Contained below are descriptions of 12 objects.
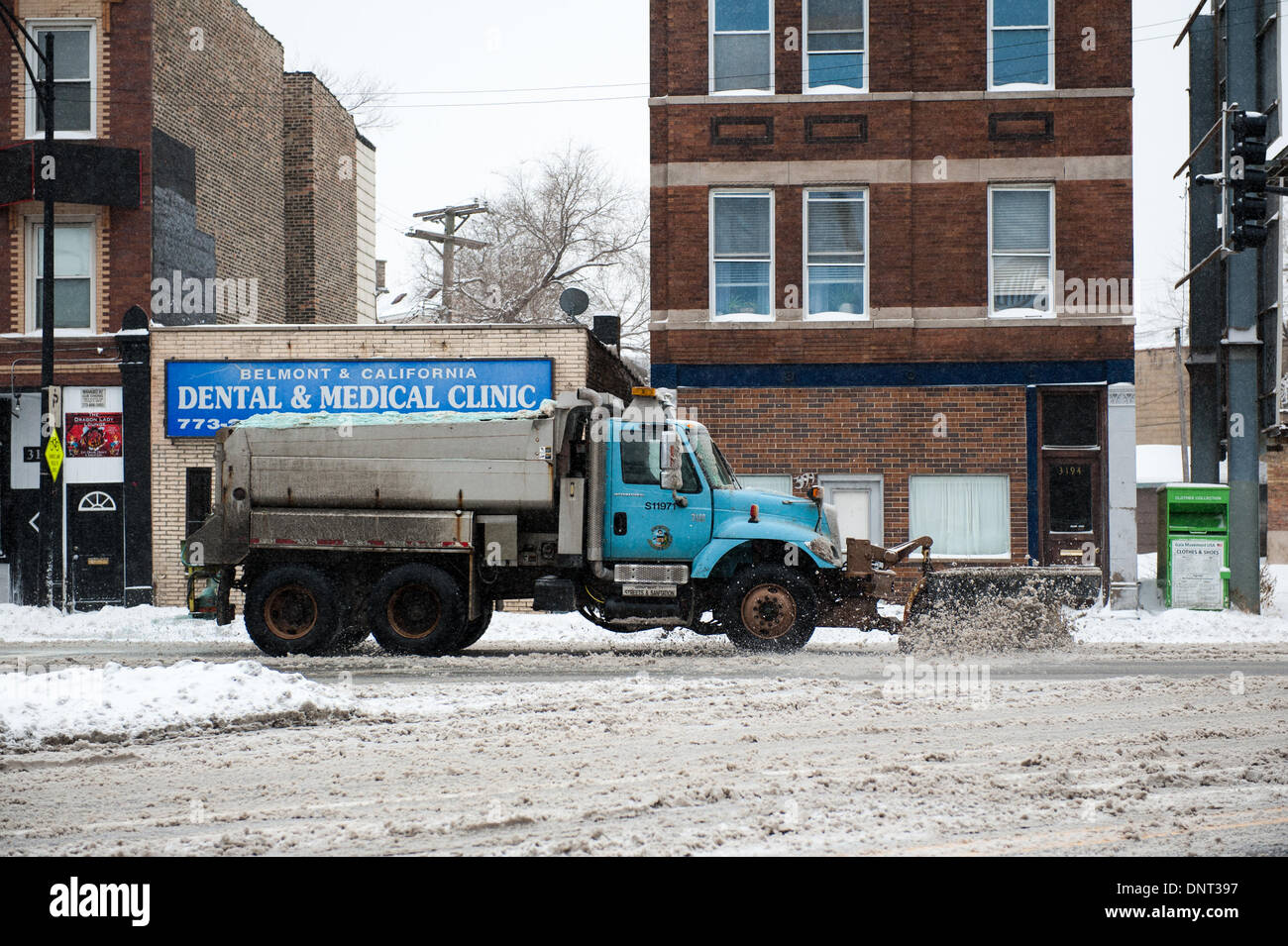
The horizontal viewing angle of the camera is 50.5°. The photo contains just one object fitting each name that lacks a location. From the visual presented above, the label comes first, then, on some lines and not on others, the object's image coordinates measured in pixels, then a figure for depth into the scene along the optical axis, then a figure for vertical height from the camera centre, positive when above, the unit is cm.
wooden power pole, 4438 +822
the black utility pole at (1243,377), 2083 +163
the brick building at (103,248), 2283 +418
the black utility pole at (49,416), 2119 +109
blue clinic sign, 2244 +159
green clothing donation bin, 2025 -95
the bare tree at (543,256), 4950 +850
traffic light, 1442 +324
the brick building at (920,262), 2247 +367
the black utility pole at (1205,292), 2344 +327
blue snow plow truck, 1517 -54
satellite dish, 2491 +331
